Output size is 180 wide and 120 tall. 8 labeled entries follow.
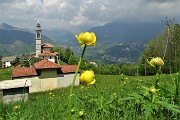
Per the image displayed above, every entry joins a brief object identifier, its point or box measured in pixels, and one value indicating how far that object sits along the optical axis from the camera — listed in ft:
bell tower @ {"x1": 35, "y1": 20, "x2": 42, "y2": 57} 139.89
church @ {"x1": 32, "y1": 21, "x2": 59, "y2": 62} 132.78
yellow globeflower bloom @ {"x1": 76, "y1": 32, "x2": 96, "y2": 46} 3.02
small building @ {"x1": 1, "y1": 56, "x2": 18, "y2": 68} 176.56
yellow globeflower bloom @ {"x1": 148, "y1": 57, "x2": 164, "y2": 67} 3.45
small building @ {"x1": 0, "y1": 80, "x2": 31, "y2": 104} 28.99
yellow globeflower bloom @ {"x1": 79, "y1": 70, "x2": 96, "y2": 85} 3.09
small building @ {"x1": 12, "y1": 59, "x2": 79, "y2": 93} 73.48
